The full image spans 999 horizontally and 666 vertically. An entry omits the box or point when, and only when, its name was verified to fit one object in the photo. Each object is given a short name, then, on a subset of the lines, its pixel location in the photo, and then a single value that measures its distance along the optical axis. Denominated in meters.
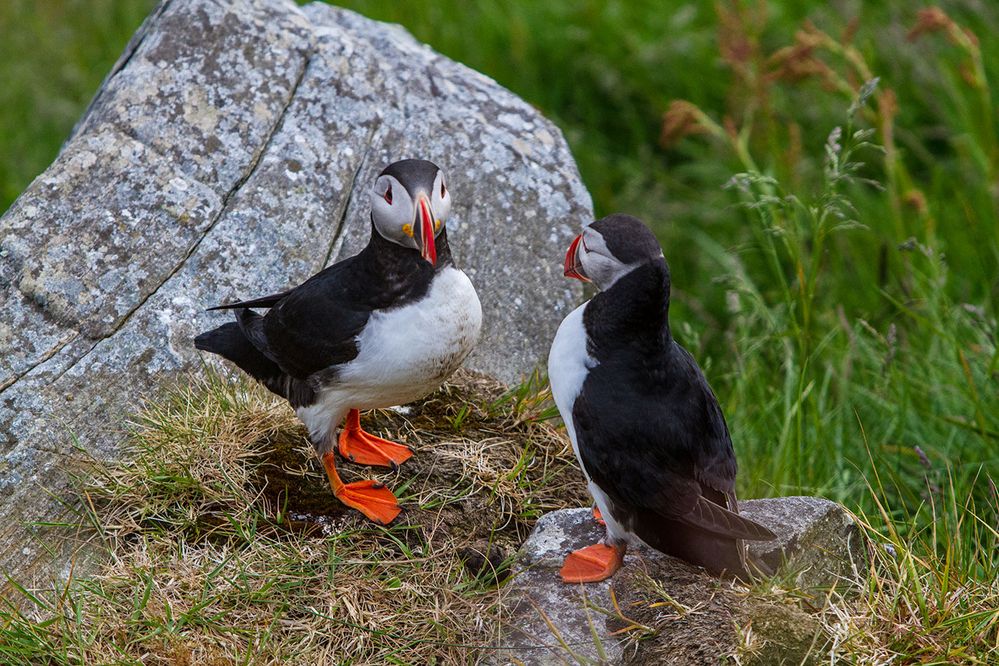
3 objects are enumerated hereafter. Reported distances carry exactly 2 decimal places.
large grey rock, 8.32
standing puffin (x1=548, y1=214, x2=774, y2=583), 6.68
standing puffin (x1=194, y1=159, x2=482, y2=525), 7.03
